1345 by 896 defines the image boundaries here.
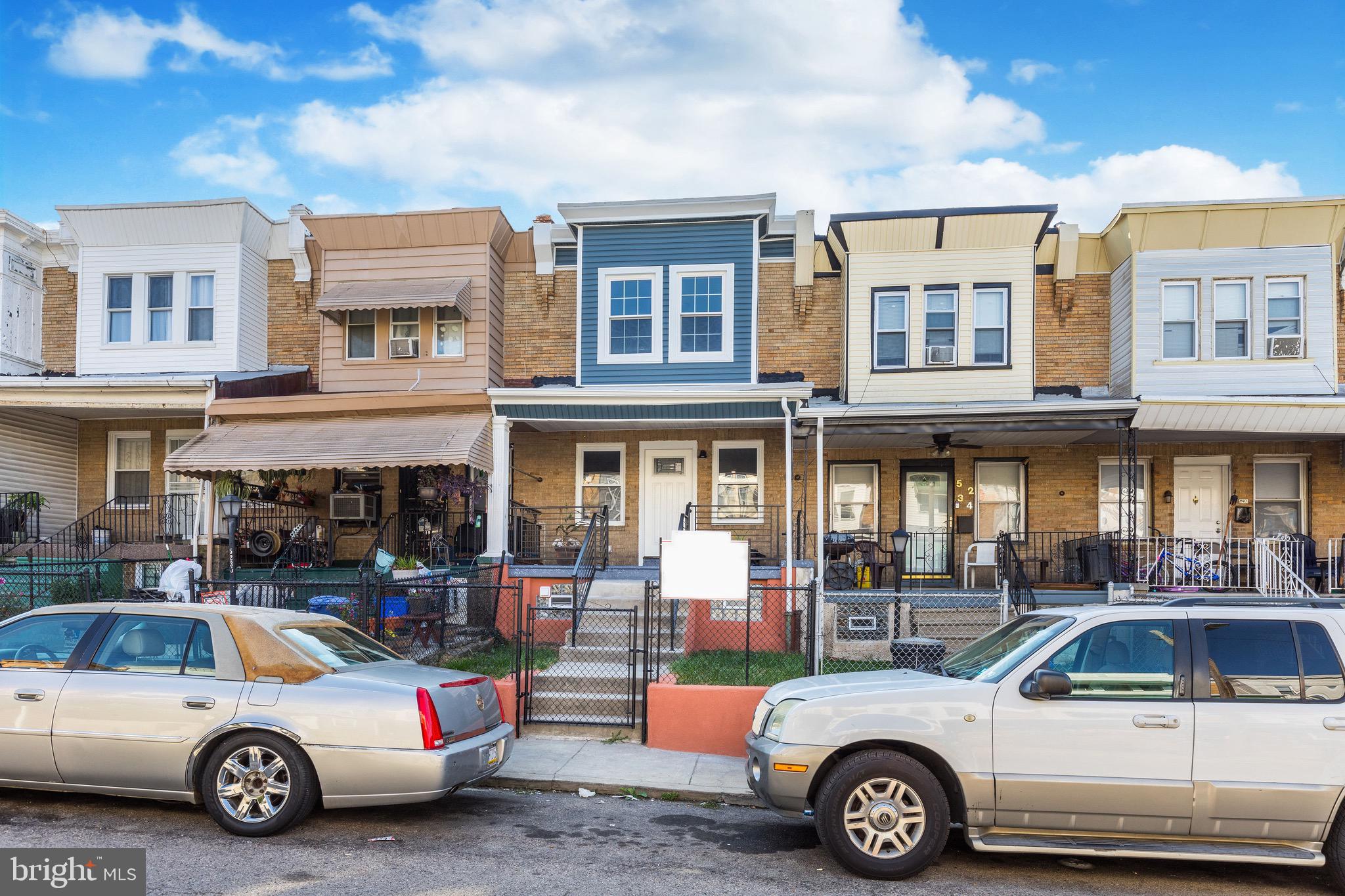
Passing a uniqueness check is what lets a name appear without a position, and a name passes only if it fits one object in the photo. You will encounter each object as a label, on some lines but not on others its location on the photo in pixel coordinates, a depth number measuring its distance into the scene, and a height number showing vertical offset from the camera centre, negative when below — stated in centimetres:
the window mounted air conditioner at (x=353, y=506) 1689 -14
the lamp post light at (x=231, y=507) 1321 -13
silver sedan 620 -148
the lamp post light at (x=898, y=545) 1427 -65
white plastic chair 1611 -93
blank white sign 909 -61
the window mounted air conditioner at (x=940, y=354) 1577 +246
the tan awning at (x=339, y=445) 1432 +82
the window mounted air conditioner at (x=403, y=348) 1669 +264
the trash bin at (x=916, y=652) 984 -157
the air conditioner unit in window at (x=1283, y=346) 1499 +252
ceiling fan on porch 1532 +99
